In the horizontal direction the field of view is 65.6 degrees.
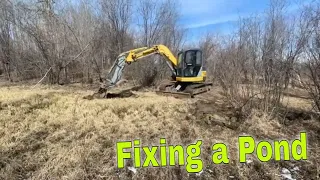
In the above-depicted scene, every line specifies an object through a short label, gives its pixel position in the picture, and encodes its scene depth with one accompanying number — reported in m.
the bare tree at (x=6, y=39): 17.27
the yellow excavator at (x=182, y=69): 10.81
